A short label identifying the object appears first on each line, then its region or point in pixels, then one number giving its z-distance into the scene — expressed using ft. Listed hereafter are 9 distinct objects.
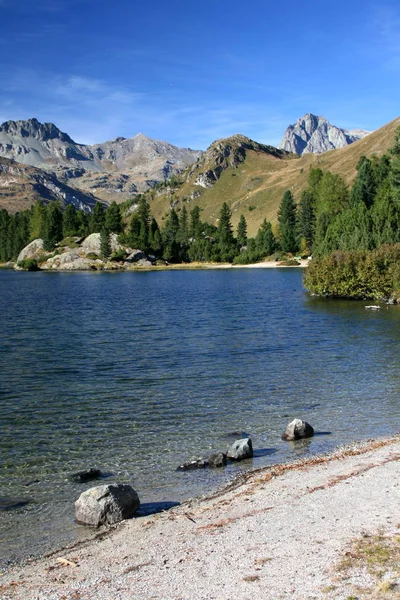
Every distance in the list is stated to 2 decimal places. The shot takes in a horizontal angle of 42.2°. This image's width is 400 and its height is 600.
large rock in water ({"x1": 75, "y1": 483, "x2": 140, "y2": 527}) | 50.37
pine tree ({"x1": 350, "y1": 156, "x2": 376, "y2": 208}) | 475.31
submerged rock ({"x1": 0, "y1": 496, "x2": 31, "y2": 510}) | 54.85
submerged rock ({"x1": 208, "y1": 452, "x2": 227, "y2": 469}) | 64.75
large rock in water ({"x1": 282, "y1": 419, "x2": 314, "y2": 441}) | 73.72
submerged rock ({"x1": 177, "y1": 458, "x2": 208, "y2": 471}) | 63.93
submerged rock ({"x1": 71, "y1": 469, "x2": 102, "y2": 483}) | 61.00
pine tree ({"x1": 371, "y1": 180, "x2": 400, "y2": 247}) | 289.33
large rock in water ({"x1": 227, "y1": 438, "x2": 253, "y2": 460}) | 66.80
